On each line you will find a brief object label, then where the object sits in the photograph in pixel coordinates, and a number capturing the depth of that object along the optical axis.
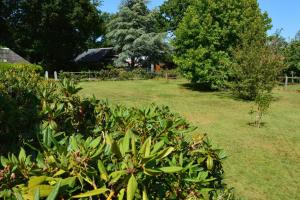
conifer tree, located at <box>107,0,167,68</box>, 52.03
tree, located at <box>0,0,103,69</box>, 46.12
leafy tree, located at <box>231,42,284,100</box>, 26.61
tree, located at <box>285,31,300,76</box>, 41.88
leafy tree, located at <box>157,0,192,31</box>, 60.12
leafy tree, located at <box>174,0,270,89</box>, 31.83
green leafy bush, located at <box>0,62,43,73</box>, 32.37
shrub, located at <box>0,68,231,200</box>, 2.07
